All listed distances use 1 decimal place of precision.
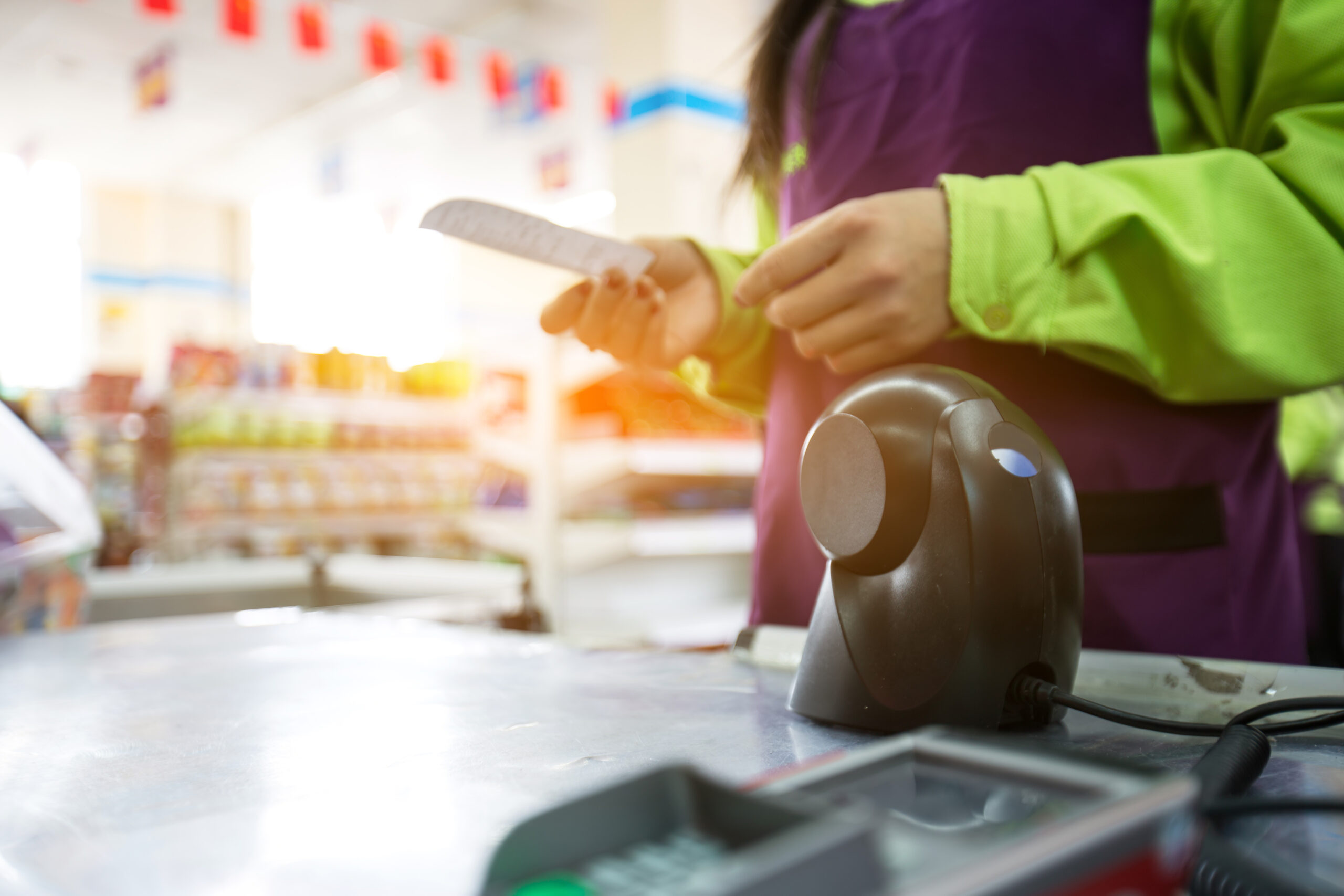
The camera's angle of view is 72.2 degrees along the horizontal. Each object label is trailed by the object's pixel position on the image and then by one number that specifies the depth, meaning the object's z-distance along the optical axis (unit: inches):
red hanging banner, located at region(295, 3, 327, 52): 180.7
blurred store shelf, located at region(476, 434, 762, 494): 104.3
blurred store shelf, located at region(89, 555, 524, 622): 84.2
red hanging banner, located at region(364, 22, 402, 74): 193.0
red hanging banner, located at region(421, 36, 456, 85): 206.1
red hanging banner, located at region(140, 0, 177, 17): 156.6
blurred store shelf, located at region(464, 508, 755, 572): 105.8
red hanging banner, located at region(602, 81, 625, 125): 161.9
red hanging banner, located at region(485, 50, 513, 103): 217.0
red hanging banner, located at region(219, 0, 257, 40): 168.7
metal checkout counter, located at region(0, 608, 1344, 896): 12.5
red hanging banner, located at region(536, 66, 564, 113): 222.1
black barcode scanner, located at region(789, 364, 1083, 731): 18.1
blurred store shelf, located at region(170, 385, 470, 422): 153.7
